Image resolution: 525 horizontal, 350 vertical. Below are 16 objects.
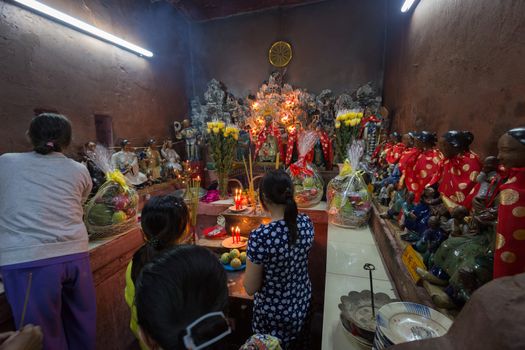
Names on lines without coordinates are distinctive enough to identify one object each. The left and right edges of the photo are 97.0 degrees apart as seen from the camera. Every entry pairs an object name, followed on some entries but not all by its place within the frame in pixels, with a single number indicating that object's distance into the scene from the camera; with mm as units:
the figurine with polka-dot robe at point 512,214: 701
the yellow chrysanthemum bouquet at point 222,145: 3148
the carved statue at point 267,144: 4227
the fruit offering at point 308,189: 2588
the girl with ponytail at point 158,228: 1105
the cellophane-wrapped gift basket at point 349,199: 2148
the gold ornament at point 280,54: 5875
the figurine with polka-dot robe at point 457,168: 1129
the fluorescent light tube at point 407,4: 2777
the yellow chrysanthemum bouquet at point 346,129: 2840
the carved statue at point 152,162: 4074
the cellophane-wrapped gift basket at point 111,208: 2170
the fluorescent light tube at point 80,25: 2900
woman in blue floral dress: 1132
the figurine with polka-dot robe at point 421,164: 1468
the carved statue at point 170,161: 4461
